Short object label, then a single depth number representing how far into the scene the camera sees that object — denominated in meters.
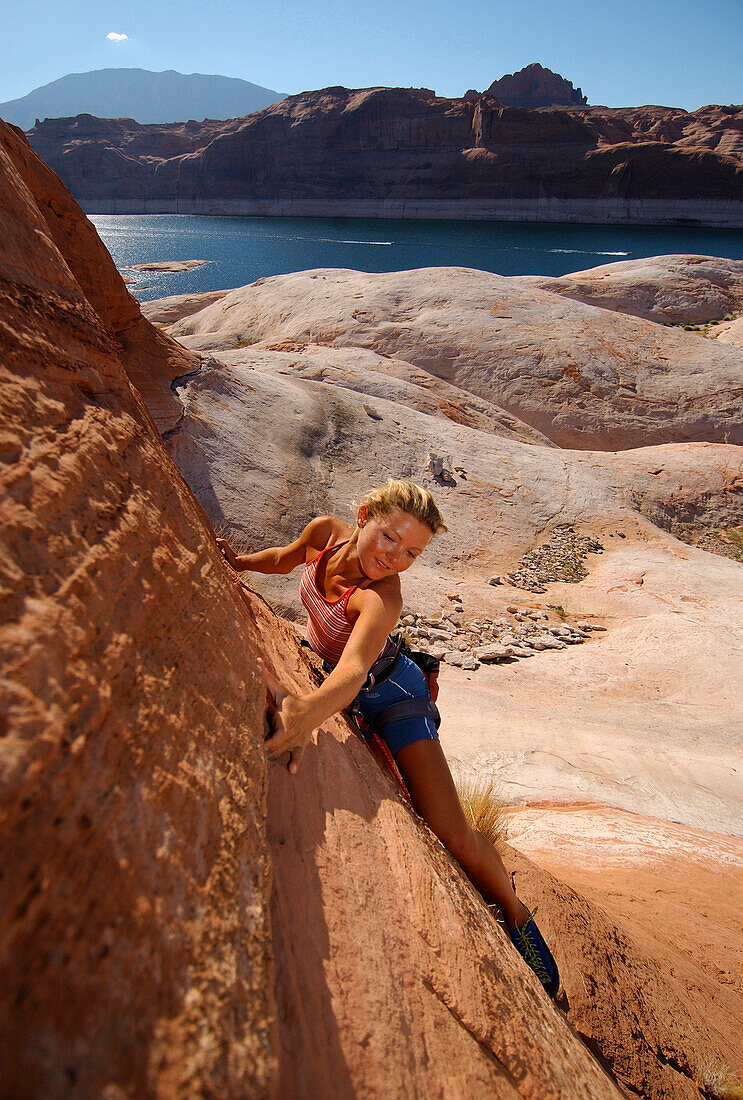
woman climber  2.19
